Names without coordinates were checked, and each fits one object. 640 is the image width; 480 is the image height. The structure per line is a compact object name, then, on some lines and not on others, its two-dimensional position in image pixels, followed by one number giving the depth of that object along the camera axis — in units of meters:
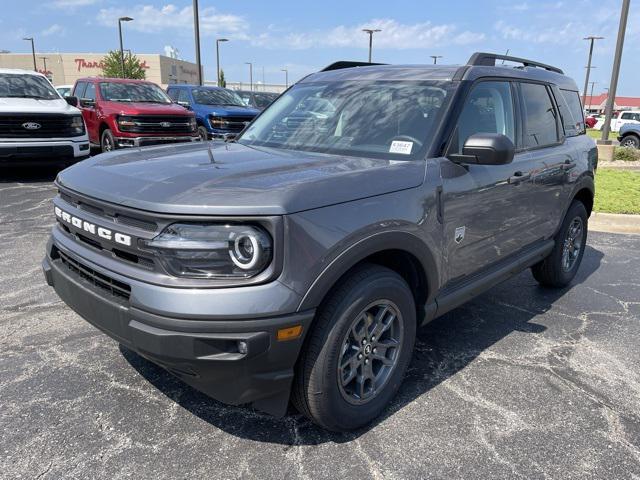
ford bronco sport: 2.07
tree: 43.19
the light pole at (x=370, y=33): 35.53
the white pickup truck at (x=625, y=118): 28.02
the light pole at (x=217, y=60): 47.84
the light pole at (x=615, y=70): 13.14
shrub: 14.51
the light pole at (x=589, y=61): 39.78
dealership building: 70.25
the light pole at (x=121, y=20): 31.64
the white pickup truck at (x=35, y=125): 8.95
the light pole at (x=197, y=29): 18.55
